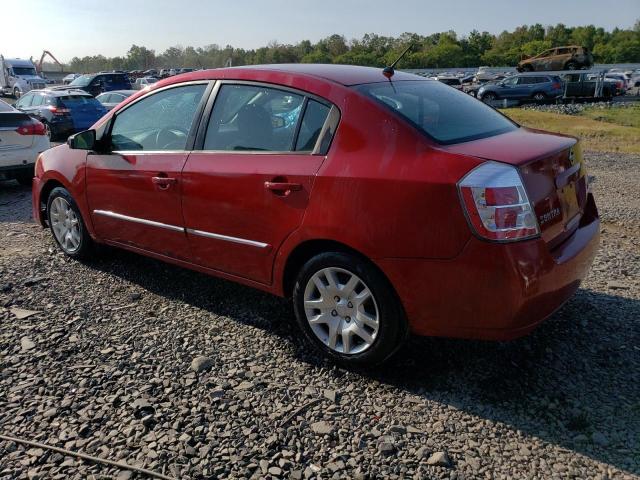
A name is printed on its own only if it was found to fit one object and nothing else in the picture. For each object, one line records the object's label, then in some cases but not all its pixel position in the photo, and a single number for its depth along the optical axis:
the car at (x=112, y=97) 18.84
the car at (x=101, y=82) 28.09
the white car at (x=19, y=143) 8.18
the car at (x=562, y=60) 38.75
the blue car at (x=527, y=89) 28.47
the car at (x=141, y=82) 38.38
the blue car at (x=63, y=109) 15.26
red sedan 2.66
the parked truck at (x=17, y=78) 35.97
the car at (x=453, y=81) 40.14
